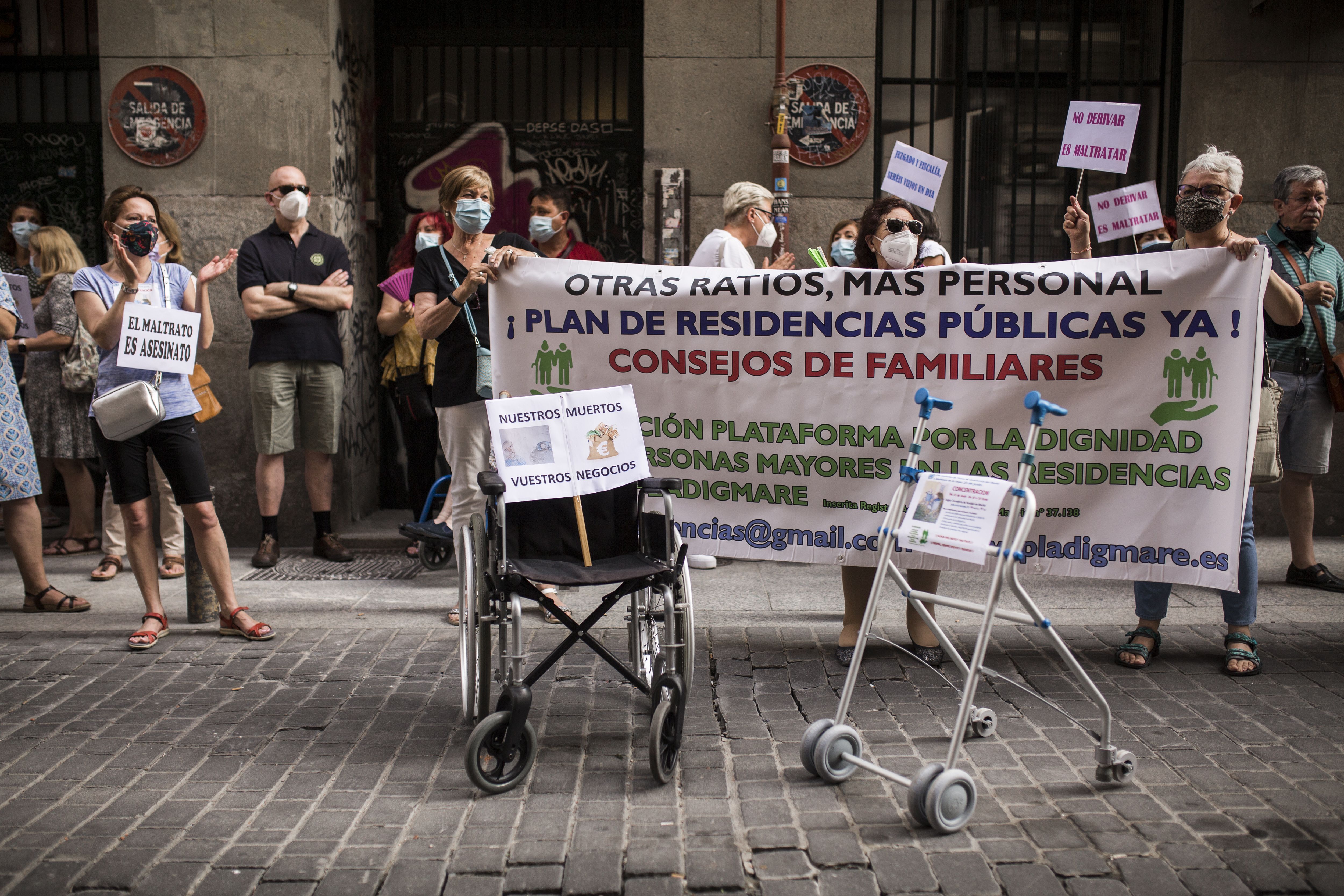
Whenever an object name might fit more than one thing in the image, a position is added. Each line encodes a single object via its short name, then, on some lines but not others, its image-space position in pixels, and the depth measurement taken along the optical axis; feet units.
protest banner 15.08
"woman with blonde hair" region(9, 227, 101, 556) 22.27
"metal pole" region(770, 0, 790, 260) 23.17
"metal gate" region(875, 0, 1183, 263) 25.35
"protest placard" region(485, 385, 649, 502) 13.17
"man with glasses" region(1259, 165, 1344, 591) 16.94
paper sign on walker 10.56
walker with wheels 10.52
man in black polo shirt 21.94
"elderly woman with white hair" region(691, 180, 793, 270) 18.84
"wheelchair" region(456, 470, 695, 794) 11.66
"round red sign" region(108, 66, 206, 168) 23.71
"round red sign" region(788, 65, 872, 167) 24.13
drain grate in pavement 21.56
